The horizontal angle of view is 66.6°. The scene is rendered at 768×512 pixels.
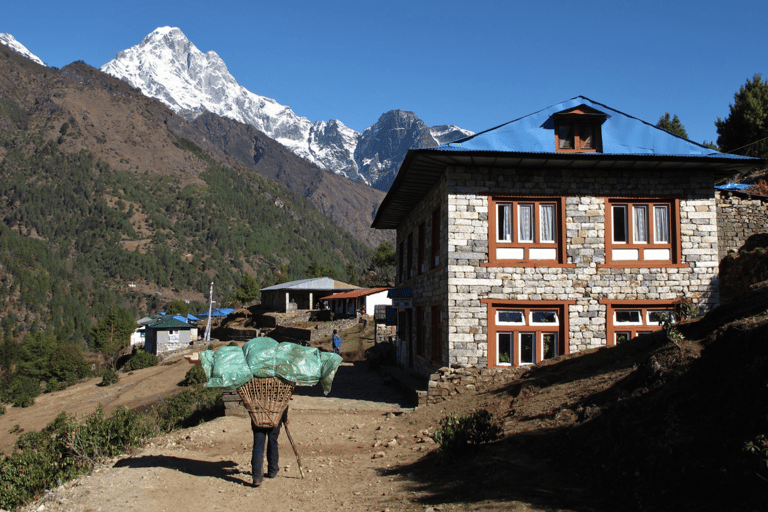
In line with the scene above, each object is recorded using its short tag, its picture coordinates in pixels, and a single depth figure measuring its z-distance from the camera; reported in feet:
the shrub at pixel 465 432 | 28.45
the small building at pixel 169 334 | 223.71
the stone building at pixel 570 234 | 50.31
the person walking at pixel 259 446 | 27.20
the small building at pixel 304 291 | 216.13
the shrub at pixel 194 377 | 108.17
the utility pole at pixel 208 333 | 188.74
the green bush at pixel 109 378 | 146.17
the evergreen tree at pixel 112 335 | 216.33
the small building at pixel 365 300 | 150.20
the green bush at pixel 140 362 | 177.99
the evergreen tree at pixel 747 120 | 117.19
